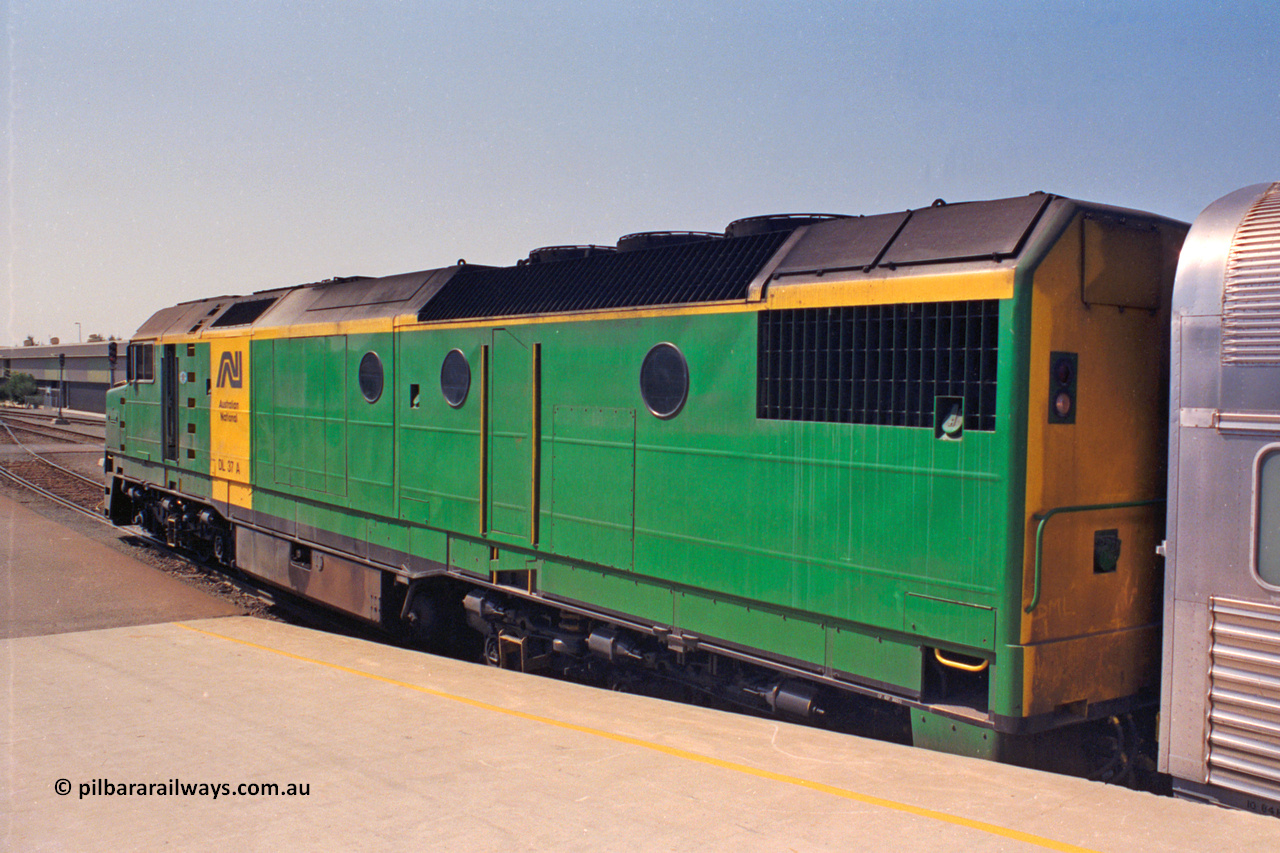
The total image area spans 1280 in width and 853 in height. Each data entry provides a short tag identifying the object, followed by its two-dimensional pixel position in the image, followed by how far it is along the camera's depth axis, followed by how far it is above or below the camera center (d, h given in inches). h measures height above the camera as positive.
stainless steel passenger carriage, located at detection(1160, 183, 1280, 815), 177.8 -21.5
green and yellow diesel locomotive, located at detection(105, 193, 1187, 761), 201.2 -17.1
